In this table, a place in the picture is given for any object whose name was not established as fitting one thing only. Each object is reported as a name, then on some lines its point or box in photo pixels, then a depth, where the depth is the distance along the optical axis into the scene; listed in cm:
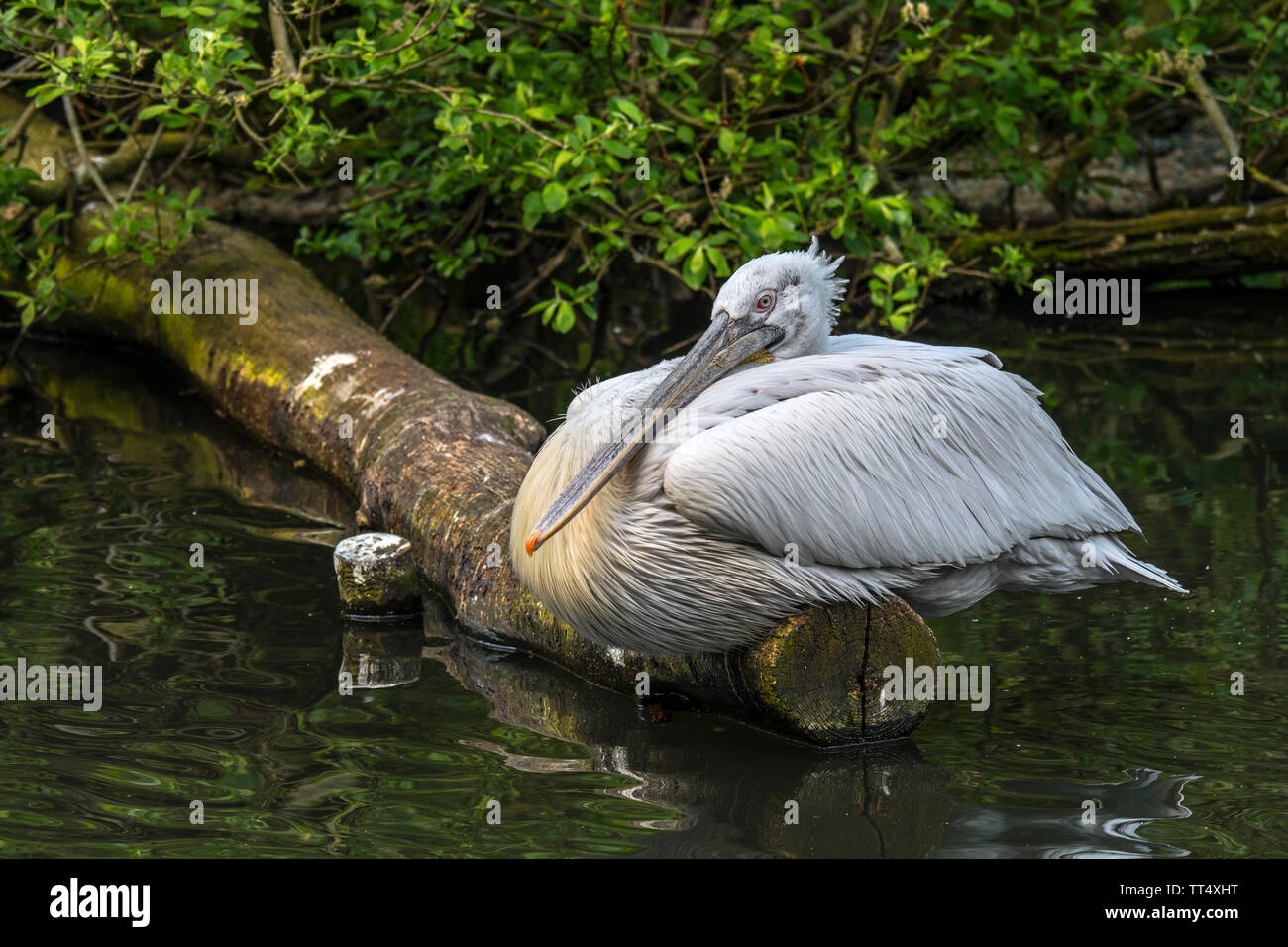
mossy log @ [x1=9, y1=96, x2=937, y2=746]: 402
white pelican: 394
